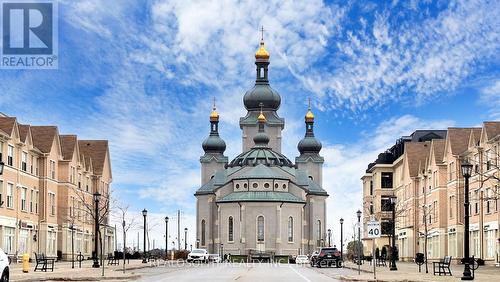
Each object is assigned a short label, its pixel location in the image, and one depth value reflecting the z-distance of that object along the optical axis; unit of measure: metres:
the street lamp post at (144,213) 70.12
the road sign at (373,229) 42.78
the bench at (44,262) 50.42
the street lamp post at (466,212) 40.38
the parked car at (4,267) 29.91
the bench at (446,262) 47.19
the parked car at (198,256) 91.69
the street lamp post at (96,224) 56.93
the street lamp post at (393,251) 56.41
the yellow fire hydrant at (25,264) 48.81
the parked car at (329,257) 73.08
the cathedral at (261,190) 135.12
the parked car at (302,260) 96.54
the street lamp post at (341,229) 87.98
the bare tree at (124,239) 64.36
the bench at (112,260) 74.26
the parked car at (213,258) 103.46
